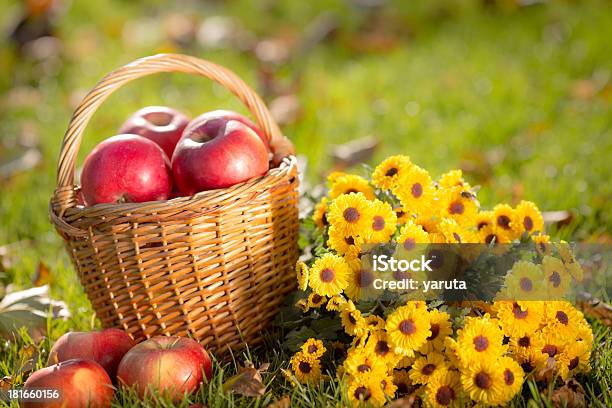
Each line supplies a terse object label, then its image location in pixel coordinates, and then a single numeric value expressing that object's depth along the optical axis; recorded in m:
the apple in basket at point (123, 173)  1.65
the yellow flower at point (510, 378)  1.58
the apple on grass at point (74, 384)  1.58
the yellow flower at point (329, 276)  1.61
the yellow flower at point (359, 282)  1.62
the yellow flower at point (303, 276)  1.61
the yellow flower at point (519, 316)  1.61
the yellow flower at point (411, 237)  1.62
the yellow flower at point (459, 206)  1.67
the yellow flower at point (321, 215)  1.71
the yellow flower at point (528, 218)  1.68
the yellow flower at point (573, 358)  1.61
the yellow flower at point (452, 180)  1.68
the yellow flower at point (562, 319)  1.62
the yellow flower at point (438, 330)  1.60
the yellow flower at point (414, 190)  1.65
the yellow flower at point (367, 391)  1.59
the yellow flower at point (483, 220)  1.69
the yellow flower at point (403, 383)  1.62
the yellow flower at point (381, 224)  1.63
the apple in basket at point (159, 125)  1.73
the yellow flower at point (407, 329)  1.59
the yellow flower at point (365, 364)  1.59
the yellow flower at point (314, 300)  1.63
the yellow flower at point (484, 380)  1.58
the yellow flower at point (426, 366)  1.60
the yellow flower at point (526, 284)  1.62
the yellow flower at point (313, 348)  1.63
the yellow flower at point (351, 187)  1.69
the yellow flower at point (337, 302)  1.61
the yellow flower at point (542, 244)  1.67
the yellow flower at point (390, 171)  1.66
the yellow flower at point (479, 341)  1.58
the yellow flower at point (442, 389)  1.59
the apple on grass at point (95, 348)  1.64
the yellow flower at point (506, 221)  1.68
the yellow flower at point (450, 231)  1.63
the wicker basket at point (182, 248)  1.63
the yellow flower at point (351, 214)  1.63
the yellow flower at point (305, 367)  1.63
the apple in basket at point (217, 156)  1.65
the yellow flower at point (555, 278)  1.63
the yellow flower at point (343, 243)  1.63
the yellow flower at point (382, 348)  1.60
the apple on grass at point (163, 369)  1.60
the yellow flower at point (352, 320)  1.60
